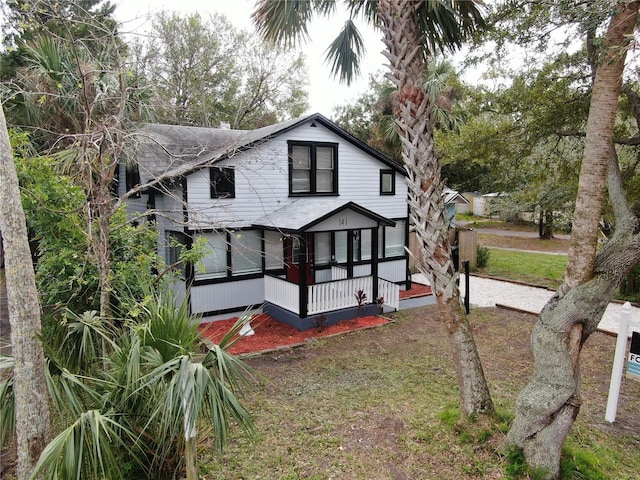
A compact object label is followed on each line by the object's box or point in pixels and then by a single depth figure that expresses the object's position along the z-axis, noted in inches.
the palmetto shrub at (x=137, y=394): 126.9
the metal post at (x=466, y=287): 442.9
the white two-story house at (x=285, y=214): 402.9
